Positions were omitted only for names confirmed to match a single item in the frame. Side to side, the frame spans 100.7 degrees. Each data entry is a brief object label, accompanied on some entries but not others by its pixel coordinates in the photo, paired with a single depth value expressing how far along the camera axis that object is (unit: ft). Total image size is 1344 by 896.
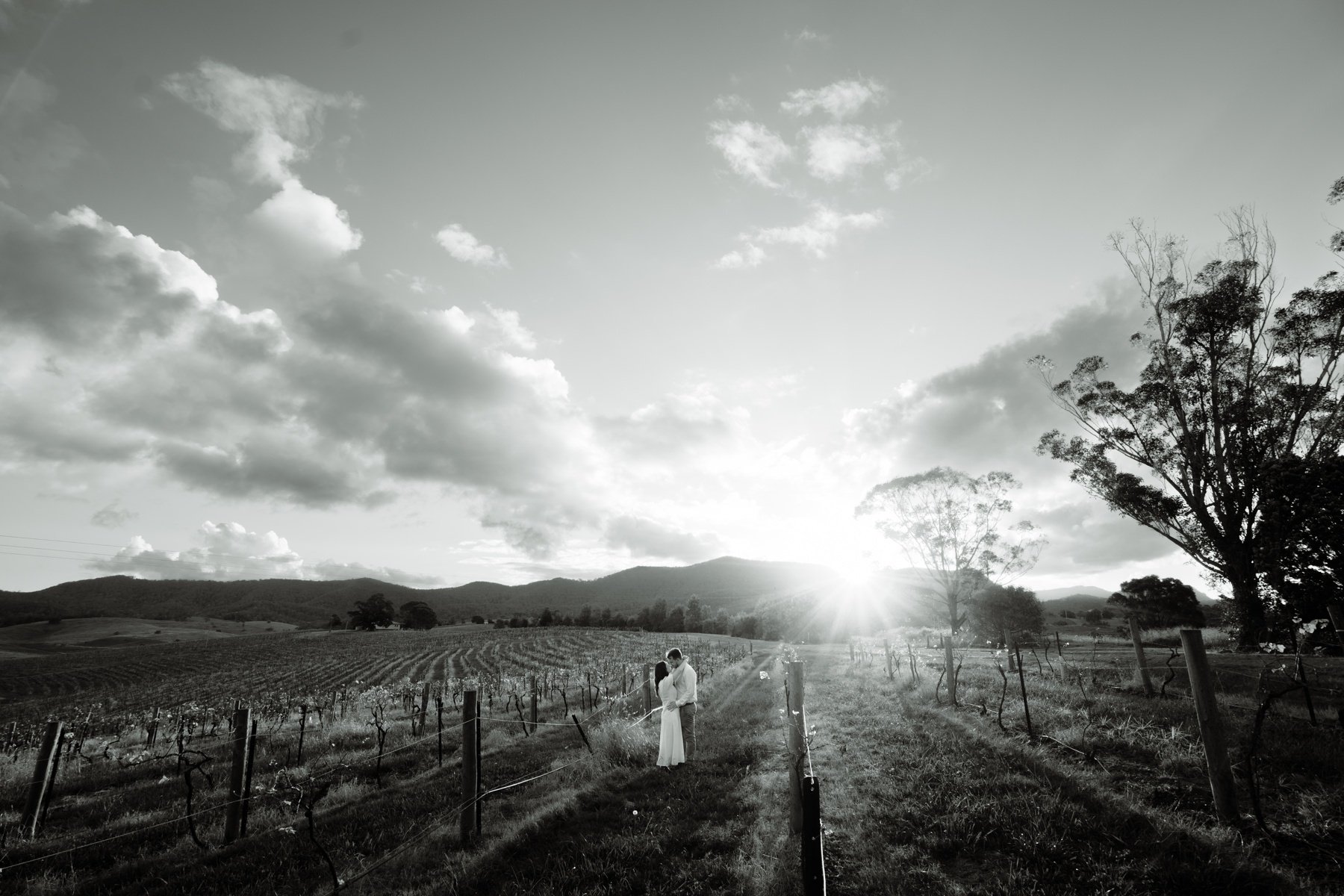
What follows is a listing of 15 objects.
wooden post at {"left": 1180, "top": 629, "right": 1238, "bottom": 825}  19.52
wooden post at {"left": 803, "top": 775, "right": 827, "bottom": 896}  12.09
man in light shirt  33.14
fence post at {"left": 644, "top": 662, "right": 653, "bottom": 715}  47.60
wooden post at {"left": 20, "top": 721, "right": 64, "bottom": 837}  27.40
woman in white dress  31.86
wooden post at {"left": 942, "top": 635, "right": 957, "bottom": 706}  44.65
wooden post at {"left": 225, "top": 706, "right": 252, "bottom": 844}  24.31
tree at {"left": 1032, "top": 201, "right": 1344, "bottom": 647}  65.26
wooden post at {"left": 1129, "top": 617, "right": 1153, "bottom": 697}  39.46
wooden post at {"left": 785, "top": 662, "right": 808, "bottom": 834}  19.90
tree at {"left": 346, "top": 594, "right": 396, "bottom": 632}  371.35
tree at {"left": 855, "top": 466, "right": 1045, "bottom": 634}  128.26
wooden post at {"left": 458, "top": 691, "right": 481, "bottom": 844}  23.03
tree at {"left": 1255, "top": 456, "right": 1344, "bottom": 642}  59.06
